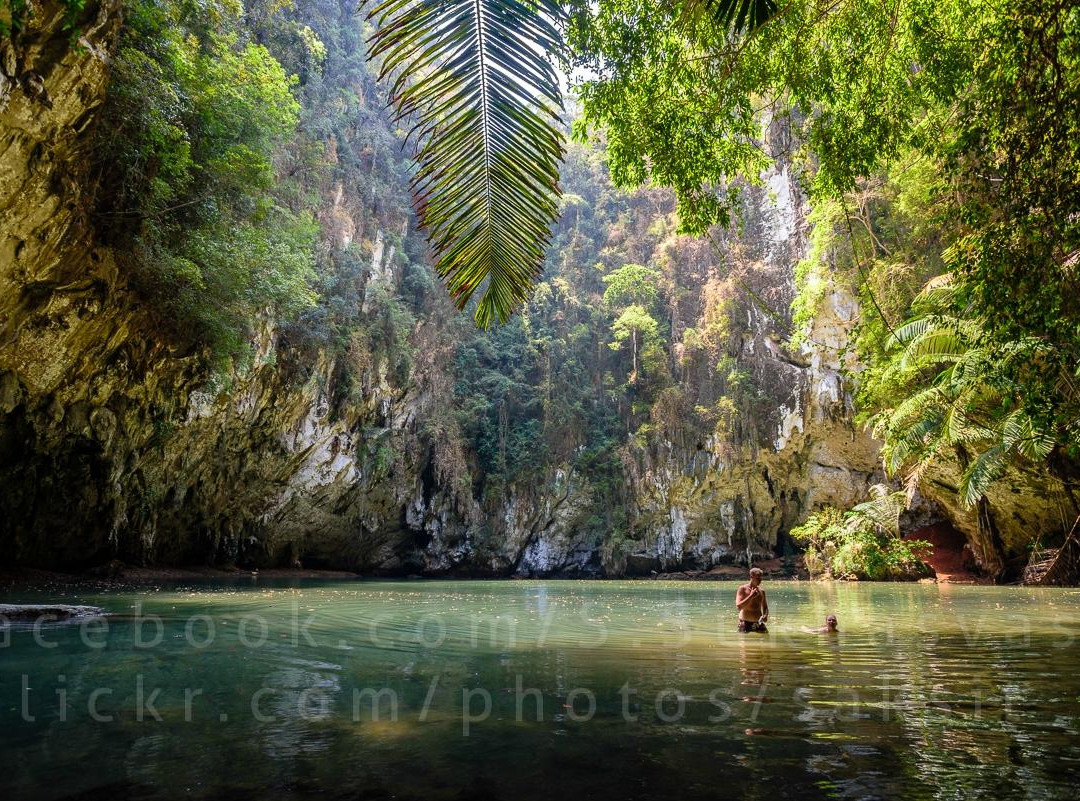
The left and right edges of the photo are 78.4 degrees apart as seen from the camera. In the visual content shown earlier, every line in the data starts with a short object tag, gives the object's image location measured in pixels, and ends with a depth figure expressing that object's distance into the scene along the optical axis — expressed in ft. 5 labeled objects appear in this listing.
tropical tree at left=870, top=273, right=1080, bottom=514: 37.75
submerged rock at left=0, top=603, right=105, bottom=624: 25.14
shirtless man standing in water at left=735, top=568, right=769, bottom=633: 25.53
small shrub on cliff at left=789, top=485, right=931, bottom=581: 63.26
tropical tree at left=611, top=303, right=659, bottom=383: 90.43
